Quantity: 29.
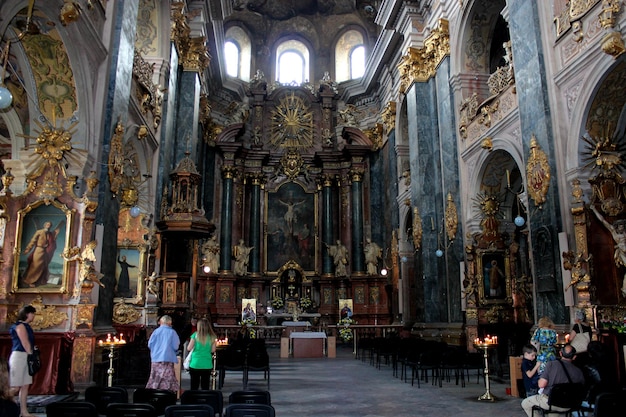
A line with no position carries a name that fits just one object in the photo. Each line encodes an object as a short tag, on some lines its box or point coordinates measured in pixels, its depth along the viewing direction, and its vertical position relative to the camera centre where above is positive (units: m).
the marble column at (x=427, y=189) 16.16 +3.85
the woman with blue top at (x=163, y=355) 6.79 -0.55
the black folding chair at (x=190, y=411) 4.17 -0.76
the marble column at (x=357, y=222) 23.72 +4.00
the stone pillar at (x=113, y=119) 9.60 +3.59
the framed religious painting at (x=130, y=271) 12.59 +0.94
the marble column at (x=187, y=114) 16.80 +6.26
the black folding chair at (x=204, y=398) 4.85 -0.78
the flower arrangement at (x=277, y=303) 23.23 +0.35
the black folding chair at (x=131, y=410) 4.14 -0.75
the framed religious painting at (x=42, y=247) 8.58 +1.04
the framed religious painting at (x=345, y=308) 21.73 +0.12
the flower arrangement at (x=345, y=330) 18.23 -0.66
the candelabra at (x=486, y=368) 8.05 -0.87
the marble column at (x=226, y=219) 23.25 +4.04
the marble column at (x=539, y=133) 10.09 +3.55
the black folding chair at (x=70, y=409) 4.13 -0.75
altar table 15.38 -0.95
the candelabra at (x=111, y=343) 7.15 -0.42
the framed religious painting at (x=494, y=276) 13.70 +0.87
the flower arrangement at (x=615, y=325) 8.11 -0.23
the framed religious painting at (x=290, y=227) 24.61 +3.87
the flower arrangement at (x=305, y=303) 23.38 +0.35
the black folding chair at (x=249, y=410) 4.23 -0.77
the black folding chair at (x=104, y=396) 5.00 -0.78
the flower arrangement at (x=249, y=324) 17.88 -0.42
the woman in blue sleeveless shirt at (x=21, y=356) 5.89 -0.48
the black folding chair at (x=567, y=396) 5.38 -0.85
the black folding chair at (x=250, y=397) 4.82 -0.77
